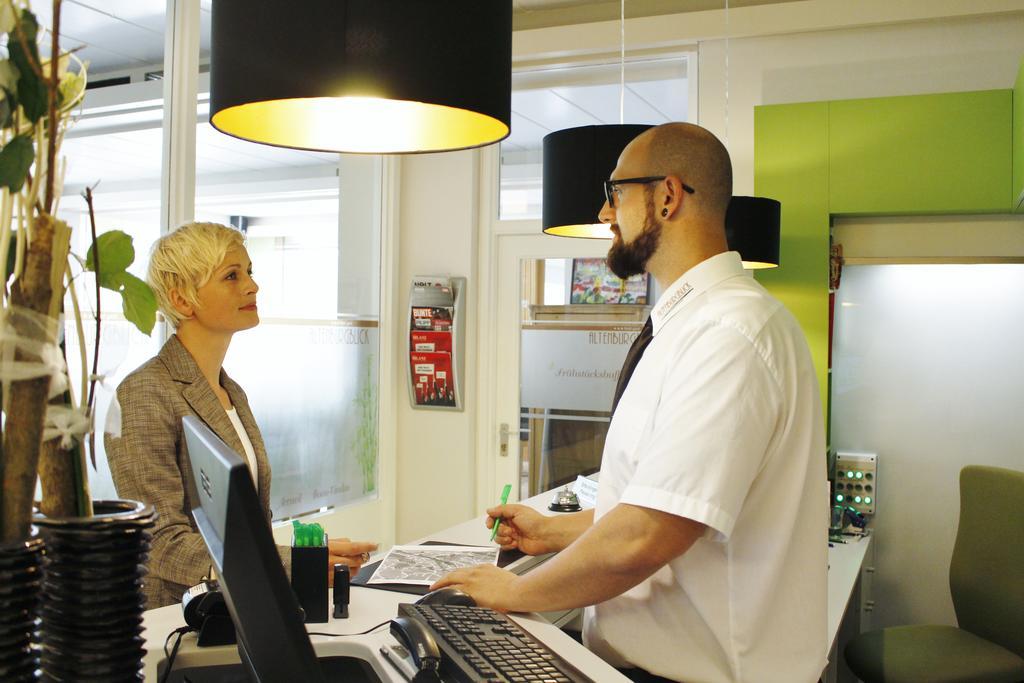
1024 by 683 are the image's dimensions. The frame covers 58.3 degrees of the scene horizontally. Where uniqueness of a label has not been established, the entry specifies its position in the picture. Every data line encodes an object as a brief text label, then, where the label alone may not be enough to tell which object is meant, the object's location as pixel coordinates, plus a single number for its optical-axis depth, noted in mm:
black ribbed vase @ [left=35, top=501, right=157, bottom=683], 911
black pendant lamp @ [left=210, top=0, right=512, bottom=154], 1314
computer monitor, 826
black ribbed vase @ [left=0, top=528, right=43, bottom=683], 846
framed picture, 5051
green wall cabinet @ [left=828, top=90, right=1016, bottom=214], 3859
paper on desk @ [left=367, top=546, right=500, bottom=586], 1971
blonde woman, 1964
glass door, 5113
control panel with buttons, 4281
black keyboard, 1308
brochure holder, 5285
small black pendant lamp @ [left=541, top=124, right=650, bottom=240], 2838
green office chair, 3033
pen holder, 1623
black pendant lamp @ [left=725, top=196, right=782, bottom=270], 3533
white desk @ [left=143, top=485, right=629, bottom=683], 1454
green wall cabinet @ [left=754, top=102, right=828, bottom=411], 4156
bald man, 1527
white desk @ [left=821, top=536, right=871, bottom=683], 2803
